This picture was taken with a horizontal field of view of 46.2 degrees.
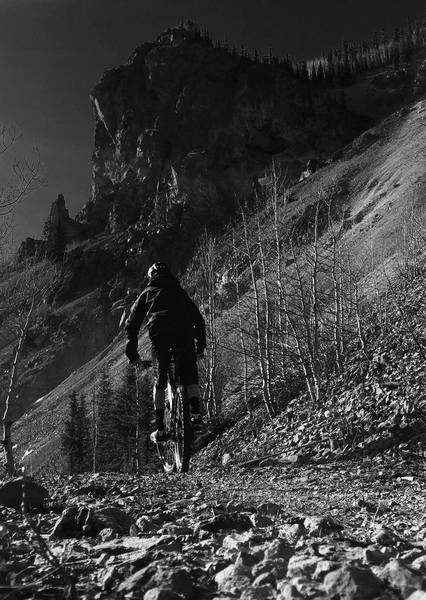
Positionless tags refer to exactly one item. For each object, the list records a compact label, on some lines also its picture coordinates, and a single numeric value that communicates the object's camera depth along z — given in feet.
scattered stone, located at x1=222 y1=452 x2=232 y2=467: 31.50
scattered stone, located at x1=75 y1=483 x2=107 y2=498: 15.62
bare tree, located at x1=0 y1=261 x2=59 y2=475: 47.17
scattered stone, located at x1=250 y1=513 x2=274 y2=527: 8.73
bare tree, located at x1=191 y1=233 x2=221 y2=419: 68.03
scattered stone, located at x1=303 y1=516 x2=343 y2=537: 7.75
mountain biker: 20.67
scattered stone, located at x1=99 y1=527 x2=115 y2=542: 8.32
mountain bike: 20.81
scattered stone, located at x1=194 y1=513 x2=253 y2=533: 8.18
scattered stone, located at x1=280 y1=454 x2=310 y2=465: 22.20
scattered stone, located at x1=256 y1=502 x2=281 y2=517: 9.97
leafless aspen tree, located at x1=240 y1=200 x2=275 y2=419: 42.47
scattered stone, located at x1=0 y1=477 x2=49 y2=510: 13.36
